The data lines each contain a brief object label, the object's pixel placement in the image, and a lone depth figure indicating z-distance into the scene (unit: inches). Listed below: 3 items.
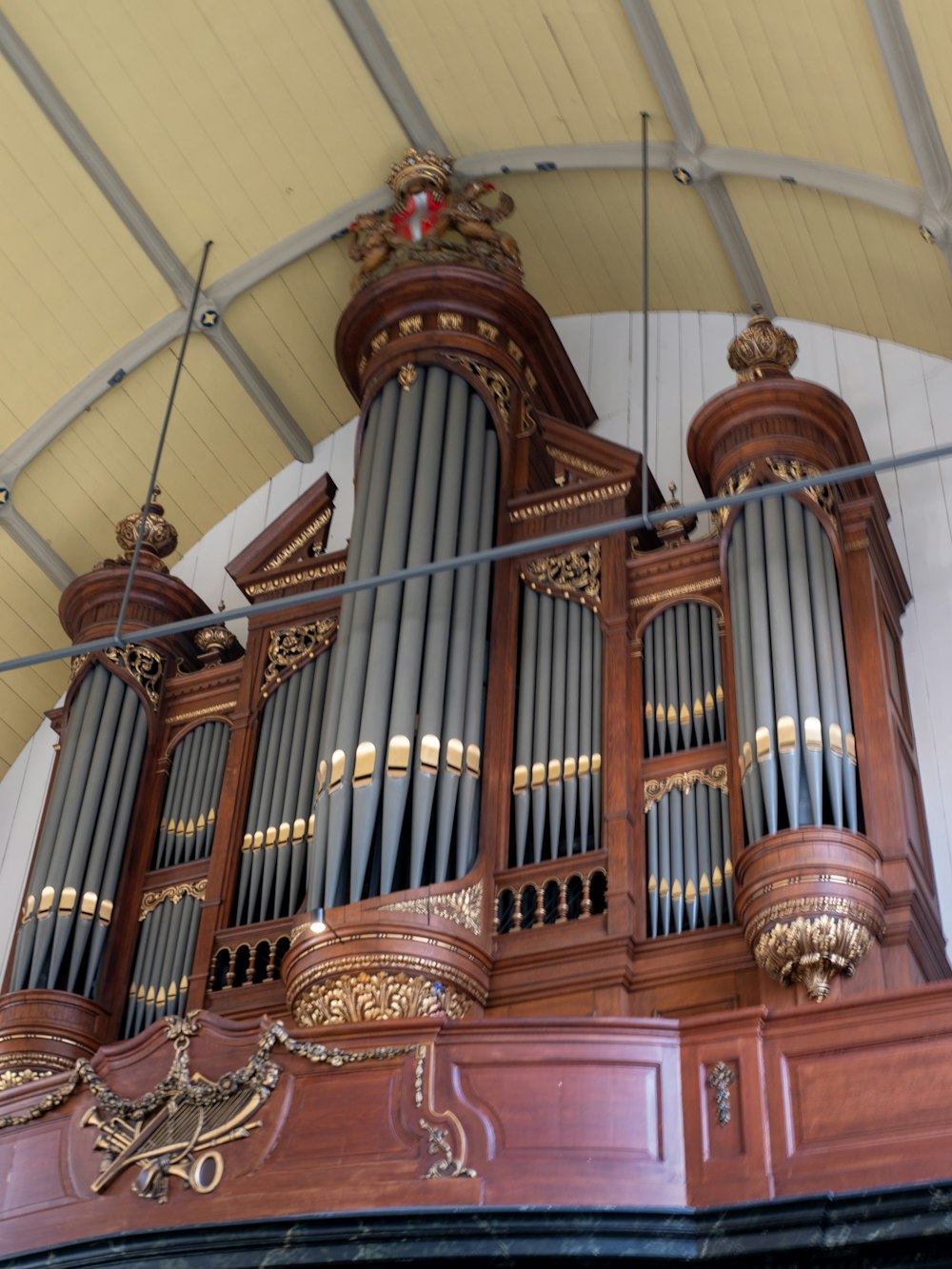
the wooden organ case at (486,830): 262.1
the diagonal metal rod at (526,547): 274.4
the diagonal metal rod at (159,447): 350.6
